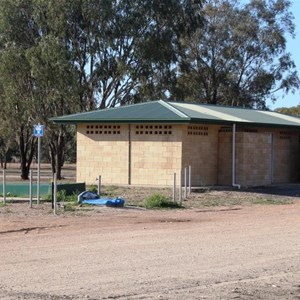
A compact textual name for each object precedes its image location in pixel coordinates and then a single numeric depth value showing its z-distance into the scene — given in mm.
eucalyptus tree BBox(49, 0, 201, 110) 44625
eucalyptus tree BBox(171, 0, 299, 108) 59875
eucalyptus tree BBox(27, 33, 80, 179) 43031
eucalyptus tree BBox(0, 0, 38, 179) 44188
